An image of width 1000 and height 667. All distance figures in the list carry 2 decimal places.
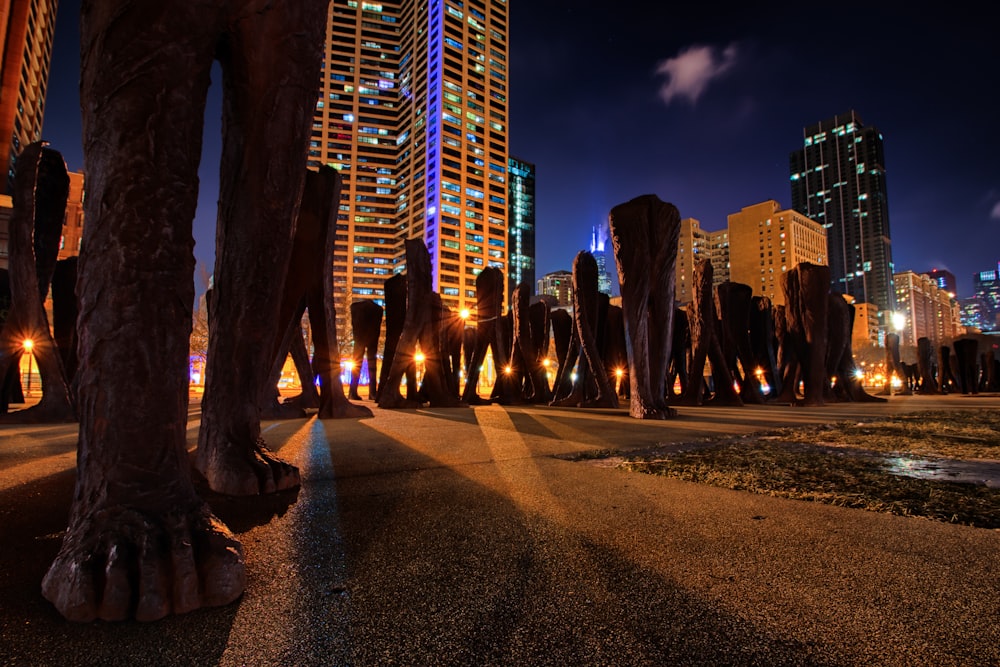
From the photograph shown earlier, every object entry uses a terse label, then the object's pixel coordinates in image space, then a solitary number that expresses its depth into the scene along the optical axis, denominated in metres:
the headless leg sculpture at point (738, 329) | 15.05
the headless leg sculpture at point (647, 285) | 9.67
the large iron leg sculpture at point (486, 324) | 14.11
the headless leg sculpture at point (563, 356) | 13.72
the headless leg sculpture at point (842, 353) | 16.45
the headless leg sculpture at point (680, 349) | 16.47
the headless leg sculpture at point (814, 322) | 13.68
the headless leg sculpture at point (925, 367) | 26.84
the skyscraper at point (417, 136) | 99.06
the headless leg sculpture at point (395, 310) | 12.83
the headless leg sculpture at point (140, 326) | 1.40
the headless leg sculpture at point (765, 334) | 16.36
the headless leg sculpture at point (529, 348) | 14.73
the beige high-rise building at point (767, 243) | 102.31
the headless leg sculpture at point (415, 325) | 10.81
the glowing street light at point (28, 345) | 7.26
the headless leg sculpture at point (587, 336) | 11.57
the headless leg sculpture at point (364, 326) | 15.32
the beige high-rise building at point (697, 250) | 111.94
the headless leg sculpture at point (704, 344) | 13.20
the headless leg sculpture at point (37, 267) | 7.08
